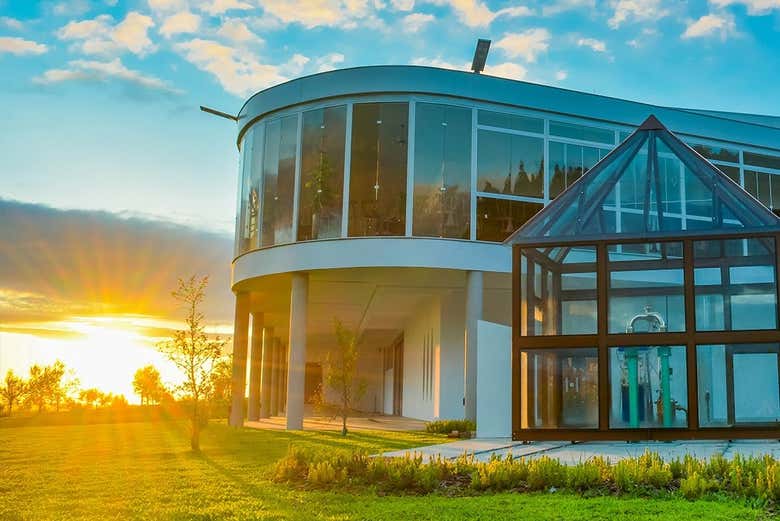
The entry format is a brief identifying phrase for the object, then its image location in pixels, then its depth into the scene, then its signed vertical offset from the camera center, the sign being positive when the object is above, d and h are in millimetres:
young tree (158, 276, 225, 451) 17172 +667
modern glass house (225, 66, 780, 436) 22719 +5937
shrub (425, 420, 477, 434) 20839 -895
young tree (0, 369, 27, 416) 45188 -358
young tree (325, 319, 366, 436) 21219 +529
